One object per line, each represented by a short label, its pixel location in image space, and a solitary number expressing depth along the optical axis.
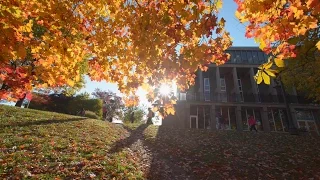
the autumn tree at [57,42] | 3.43
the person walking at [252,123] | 18.73
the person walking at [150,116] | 20.17
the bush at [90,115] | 21.94
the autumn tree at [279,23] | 2.46
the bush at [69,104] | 24.38
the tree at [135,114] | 43.28
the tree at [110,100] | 38.41
